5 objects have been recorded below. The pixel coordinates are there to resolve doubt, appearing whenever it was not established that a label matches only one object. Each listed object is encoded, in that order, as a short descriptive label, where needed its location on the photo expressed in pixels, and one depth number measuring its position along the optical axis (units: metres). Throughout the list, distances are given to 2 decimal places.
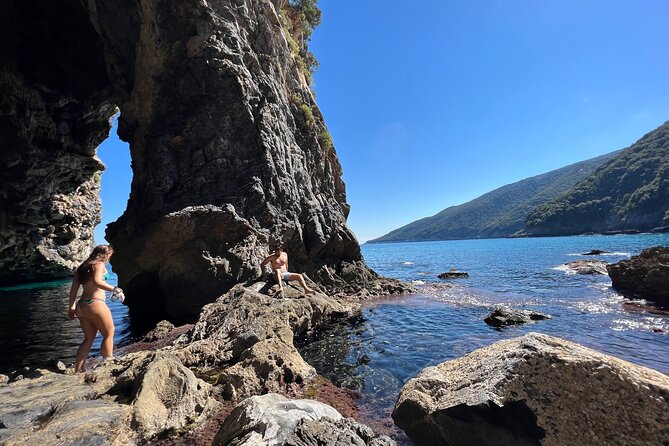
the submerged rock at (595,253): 46.05
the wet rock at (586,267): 28.89
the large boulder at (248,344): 6.67
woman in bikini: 6.21
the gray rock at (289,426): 3.52
